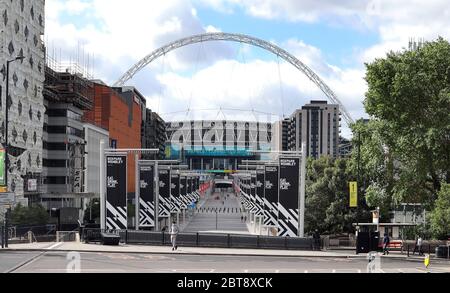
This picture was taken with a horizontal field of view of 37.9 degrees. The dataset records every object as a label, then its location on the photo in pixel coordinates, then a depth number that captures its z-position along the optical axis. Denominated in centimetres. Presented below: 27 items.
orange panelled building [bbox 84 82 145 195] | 16412
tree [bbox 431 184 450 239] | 5116
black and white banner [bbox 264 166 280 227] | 5591
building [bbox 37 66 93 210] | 12188
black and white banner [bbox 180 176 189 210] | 10198
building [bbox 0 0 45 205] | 9069
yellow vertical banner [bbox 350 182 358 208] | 5961
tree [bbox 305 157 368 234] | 8044
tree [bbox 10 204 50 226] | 8050
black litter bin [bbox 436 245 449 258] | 5159
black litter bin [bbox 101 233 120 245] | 4325
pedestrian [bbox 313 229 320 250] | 4829
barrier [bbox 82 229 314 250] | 4644
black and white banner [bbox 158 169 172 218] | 7350
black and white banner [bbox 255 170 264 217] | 6844
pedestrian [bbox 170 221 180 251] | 4213
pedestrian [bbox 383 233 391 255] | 5053
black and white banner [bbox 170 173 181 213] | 8450
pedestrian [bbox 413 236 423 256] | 5400
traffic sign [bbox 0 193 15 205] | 4066
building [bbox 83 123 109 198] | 13675
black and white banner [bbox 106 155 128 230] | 4653
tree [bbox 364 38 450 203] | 5603
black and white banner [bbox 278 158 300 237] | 4775
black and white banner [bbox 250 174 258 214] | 8125
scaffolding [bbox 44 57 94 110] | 11969
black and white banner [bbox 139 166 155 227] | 6203
